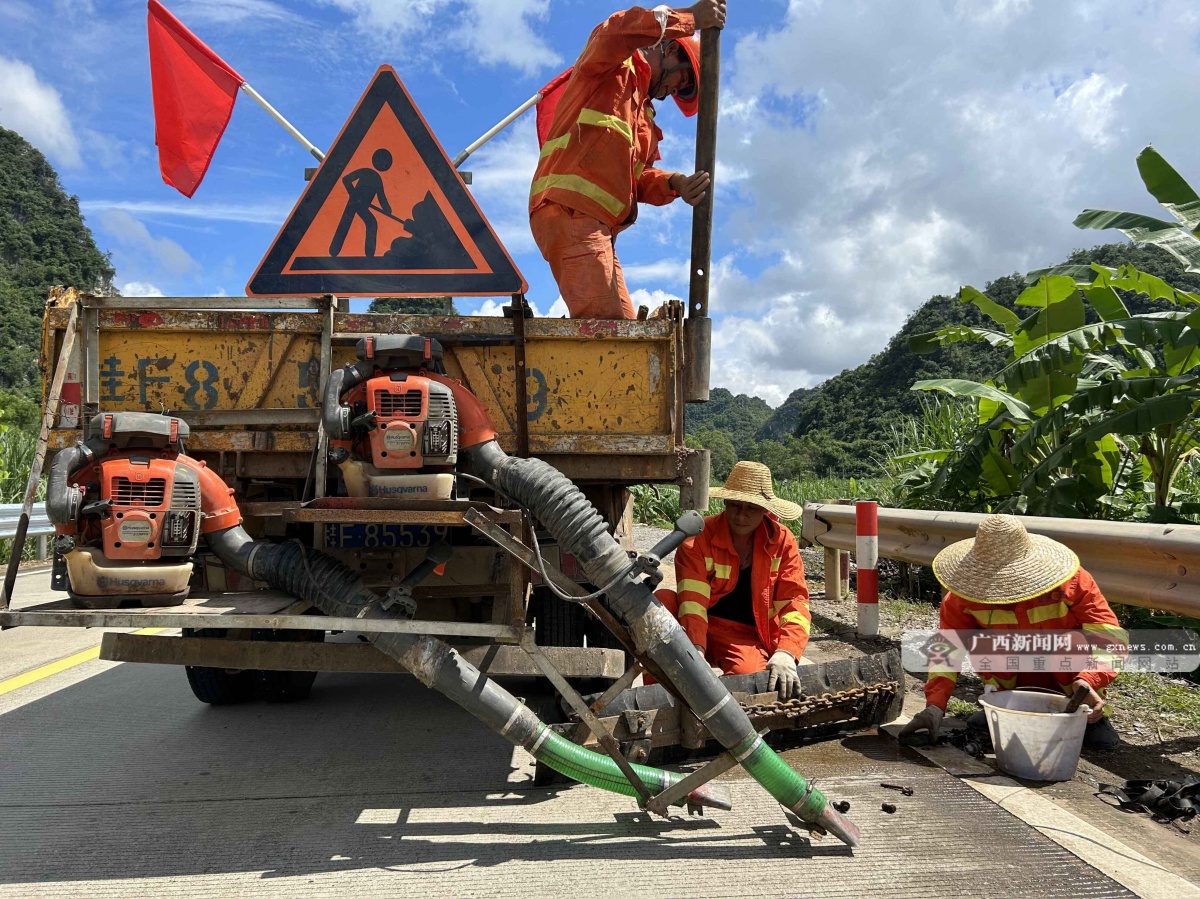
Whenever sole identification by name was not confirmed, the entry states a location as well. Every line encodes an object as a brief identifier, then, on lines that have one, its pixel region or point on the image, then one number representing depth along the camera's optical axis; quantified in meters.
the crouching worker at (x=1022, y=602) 3.42
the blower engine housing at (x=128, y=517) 2.87
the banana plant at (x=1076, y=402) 6.00
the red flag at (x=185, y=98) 6.14
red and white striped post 5.47
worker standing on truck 4.14
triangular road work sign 4.04
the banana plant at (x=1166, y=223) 6.55
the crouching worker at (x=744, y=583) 3.89
